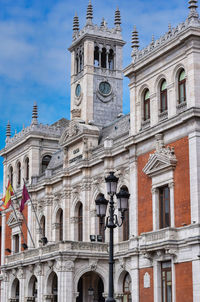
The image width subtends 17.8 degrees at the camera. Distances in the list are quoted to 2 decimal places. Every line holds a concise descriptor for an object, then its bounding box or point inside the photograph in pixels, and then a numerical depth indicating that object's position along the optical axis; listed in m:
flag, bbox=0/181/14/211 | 54.78
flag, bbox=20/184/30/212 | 51.53
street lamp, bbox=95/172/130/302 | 24.02
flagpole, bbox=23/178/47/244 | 49.98
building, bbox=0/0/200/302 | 34.91
